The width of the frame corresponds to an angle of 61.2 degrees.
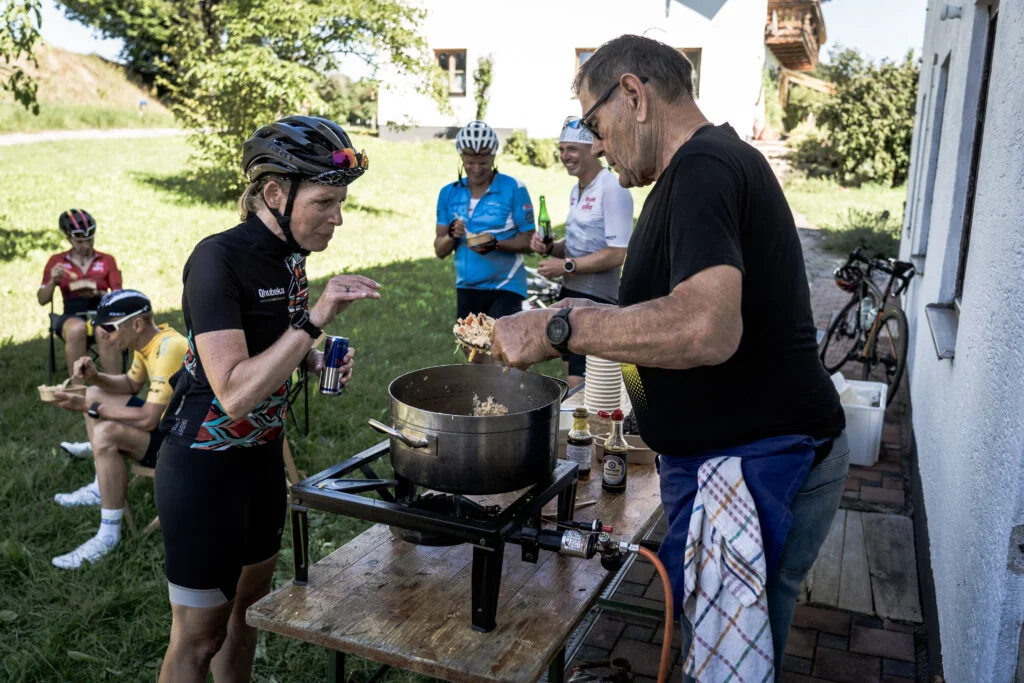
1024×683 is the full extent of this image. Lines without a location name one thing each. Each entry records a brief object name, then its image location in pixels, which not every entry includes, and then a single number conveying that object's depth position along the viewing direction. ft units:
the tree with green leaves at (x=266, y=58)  52.75
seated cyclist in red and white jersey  23.30
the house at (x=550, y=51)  89.86
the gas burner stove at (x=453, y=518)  6.88
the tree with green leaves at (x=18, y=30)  26.35
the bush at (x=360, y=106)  116.98
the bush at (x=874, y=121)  71.46
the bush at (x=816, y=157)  79.10
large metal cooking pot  6.93
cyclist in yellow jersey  14.70
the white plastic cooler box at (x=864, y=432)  19.75
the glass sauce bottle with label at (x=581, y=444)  10.22
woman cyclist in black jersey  8.15
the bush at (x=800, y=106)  101.50
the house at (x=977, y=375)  7.49
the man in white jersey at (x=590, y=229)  18.19
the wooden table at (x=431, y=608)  6.69
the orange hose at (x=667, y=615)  6.93
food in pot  8.41
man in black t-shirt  5.94
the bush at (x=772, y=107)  109.29
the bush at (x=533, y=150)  90.12
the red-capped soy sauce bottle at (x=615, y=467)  9.96
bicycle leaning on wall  23.79
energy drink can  9.58
